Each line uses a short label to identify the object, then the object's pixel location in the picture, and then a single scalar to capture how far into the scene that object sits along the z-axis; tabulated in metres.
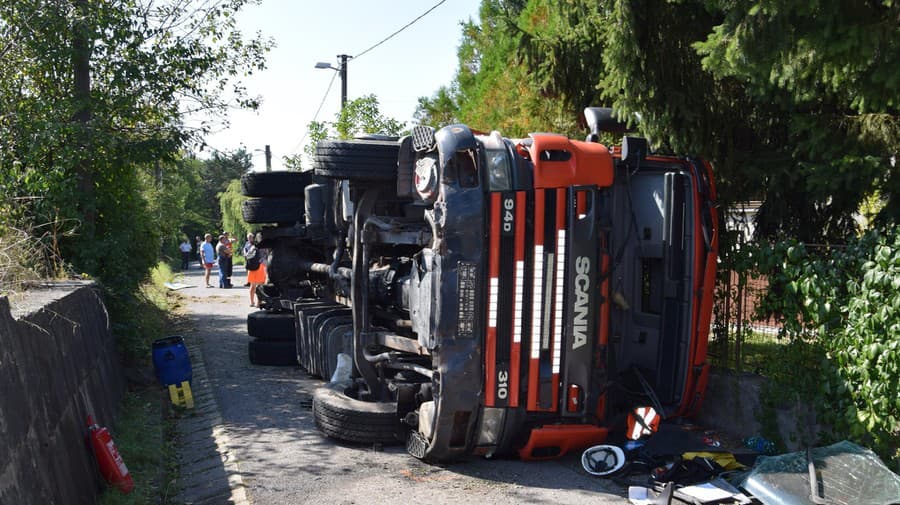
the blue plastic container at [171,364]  8.92
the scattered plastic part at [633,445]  6.18
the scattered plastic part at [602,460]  6.01
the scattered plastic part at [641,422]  6.19
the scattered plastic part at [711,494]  5.15
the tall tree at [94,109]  9.19
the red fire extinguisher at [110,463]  5.68
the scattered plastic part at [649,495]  5.27
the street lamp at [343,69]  25.40
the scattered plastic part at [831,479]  4.95
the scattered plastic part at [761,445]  6.46
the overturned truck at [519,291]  5.86
